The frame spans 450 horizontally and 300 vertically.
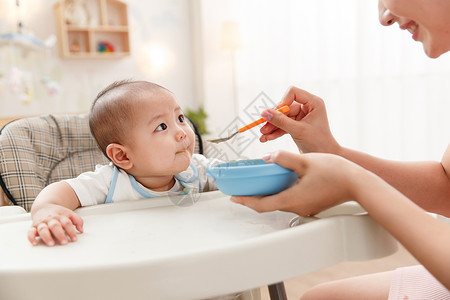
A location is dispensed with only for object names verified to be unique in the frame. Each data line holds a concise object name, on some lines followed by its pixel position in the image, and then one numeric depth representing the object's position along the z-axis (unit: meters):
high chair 0.53
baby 0.98
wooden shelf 4.00
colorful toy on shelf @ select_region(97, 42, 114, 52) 4.22
